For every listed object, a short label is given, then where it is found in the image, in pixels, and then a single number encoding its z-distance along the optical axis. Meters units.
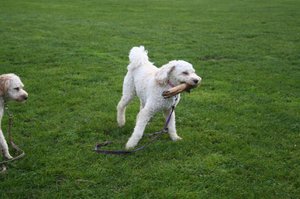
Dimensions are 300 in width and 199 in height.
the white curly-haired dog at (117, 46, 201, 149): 6.46
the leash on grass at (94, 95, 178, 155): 6.62
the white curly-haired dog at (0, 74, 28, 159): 6.16
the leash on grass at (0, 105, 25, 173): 6.14
